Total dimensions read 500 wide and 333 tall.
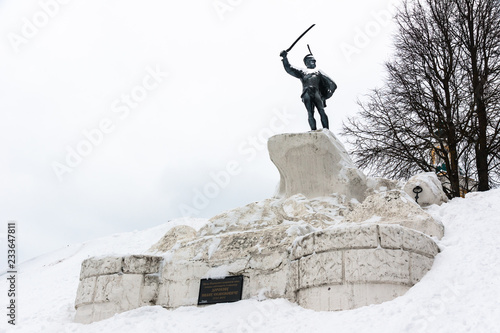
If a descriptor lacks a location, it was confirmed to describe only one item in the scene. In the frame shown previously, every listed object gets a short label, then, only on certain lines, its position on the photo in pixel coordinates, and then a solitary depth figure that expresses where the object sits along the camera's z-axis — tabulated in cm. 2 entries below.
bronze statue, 1050
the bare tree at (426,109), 1126
